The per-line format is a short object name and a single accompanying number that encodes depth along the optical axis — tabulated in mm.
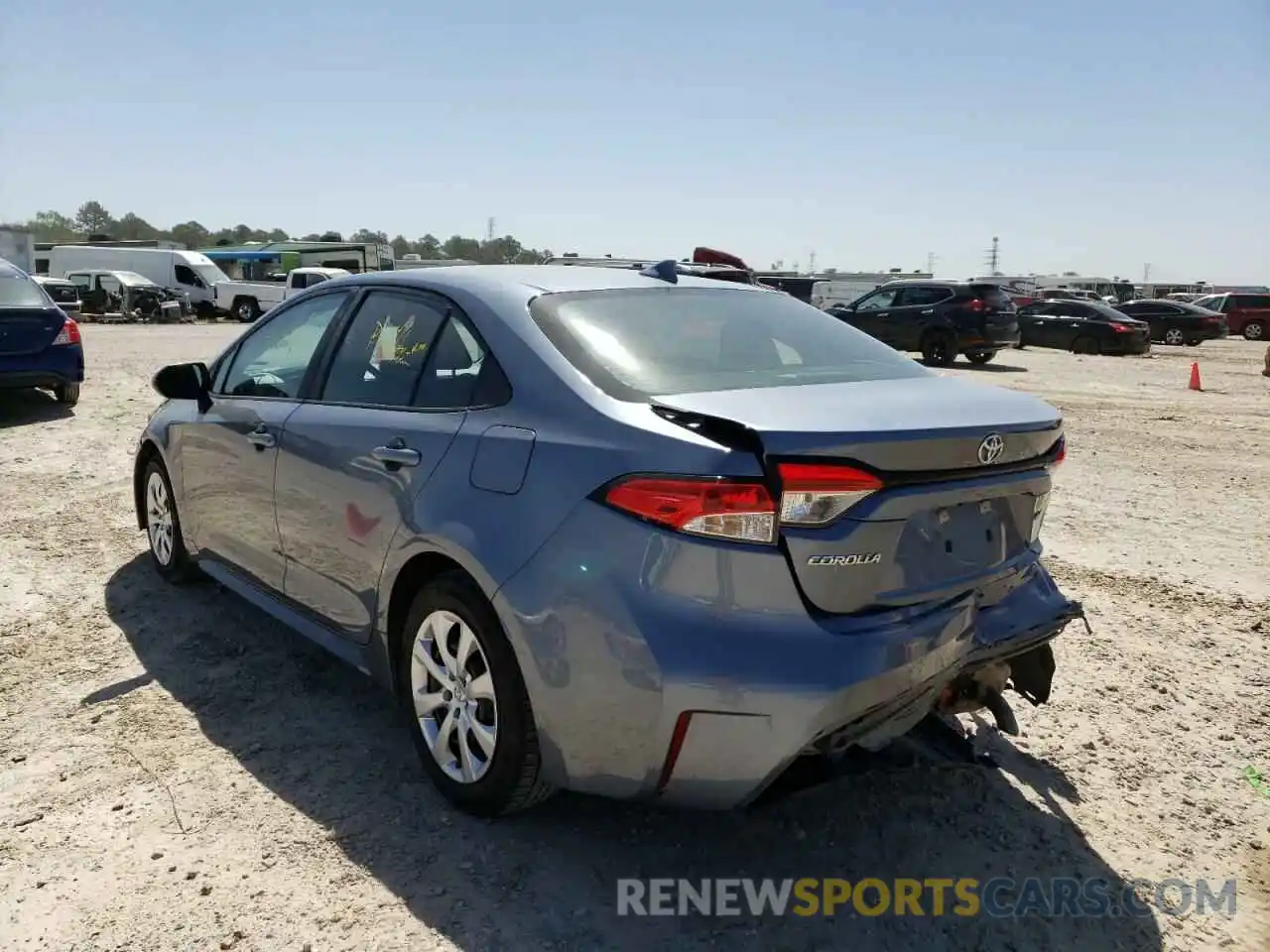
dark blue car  9250
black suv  18766
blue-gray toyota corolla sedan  2234
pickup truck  32562
